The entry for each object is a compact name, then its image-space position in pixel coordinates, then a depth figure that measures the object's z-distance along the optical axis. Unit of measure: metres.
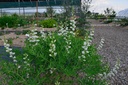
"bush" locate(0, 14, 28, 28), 8.13
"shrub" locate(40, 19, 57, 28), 8.03
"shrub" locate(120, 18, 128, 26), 11.24
